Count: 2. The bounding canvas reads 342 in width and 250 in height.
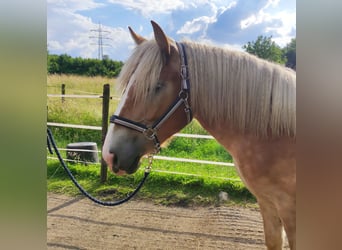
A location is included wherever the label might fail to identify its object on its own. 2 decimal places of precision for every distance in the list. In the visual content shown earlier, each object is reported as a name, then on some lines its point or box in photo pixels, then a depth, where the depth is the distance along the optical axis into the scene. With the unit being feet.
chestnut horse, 4.42
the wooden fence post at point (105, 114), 10.91
